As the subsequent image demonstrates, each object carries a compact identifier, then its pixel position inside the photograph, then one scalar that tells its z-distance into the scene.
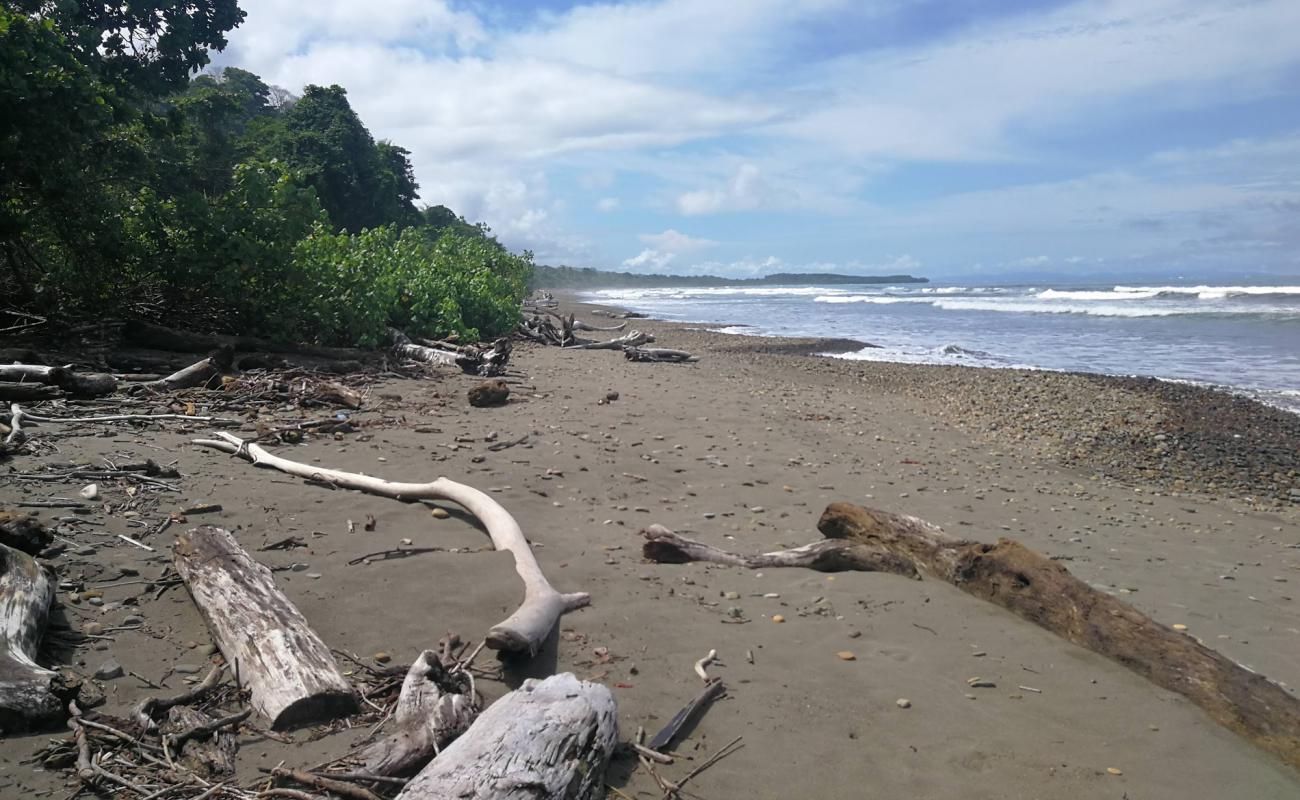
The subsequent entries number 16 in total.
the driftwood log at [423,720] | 2.81
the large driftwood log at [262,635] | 3.19
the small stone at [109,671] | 3.33
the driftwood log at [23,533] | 3.90
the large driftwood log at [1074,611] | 3.60
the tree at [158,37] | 18.95
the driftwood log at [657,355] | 17.69
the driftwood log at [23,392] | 6.75
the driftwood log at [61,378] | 7.01
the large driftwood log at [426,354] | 12.31
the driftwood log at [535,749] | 2.44
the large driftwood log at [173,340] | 9.23
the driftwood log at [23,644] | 2.84
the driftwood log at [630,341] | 19.27
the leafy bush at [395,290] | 11.70
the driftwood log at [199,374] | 8.05
